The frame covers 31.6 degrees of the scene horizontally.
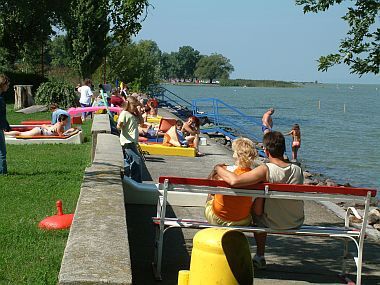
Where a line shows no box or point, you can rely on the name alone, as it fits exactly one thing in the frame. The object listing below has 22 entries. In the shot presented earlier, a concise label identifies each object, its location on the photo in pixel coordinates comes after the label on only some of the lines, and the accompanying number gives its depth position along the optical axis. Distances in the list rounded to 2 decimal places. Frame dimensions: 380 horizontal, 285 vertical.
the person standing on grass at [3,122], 9.74
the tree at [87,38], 39.31
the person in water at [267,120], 20.83
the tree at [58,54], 42.39
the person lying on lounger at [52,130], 15.84
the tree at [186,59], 195.12
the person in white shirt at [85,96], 24.09
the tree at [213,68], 185.62
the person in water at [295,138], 20.72
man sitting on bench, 5.77
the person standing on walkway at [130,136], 9.55
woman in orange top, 5.93
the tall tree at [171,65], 188.62
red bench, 5.68
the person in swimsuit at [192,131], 17.36
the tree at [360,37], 6.52
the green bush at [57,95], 26.86
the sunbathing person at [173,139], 17.05
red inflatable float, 6.69
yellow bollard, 3.88
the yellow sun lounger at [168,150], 16.47
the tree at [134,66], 52.33
